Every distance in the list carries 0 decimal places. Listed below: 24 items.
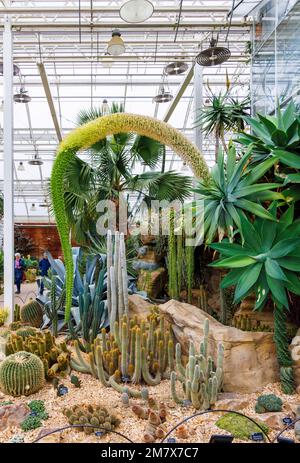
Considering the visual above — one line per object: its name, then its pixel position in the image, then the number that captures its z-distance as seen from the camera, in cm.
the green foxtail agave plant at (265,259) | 229
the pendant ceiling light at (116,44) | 509
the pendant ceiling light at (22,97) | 853
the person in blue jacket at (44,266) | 804
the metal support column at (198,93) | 614
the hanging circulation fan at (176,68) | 663
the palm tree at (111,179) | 479
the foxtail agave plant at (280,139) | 245
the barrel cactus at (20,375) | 281
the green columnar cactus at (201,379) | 247
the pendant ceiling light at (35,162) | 1242
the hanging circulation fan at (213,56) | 483
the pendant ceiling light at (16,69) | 757
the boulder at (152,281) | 536
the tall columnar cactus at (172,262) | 419
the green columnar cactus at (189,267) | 416
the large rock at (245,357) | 275
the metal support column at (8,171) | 502
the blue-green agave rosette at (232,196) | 245
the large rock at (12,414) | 238
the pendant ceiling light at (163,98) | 860
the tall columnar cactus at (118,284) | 343
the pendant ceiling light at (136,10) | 415
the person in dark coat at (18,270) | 827
